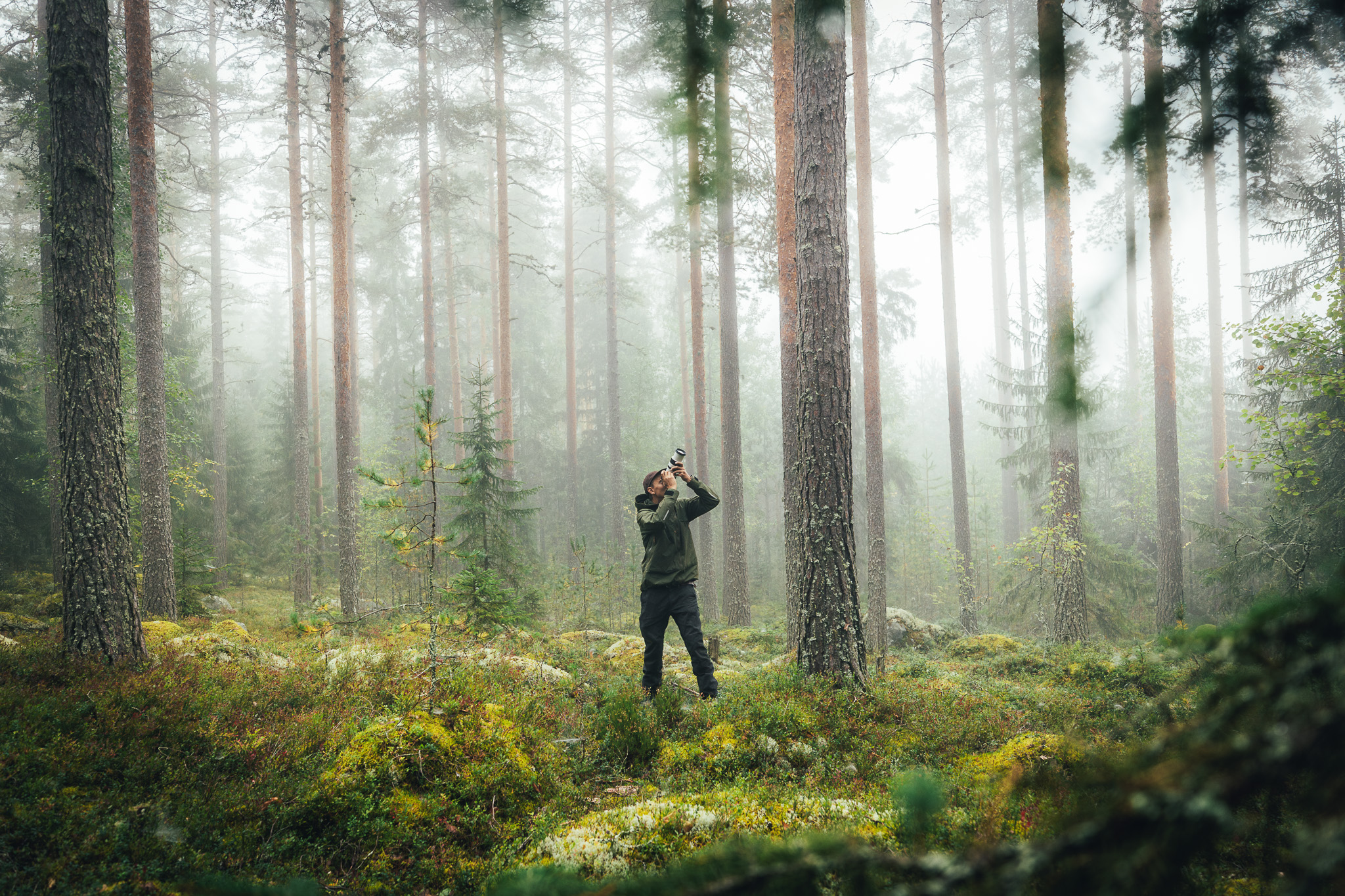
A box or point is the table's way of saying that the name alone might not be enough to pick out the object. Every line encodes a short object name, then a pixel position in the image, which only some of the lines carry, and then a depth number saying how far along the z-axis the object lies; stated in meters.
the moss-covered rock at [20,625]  7.38
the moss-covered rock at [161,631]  7.08
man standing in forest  5.65
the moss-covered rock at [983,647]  9.45
